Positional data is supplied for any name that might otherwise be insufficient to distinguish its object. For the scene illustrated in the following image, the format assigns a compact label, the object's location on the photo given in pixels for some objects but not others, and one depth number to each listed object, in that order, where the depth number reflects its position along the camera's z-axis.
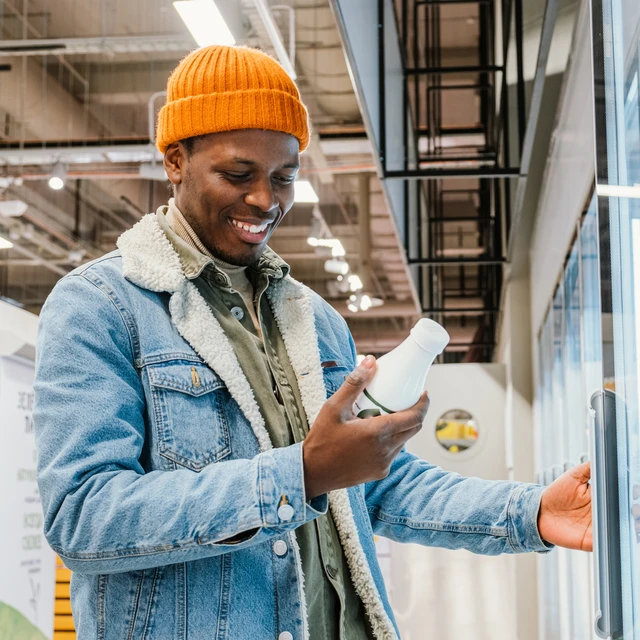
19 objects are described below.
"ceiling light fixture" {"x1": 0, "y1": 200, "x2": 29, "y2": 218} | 8.95
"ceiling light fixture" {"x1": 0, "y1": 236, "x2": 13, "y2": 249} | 11.04
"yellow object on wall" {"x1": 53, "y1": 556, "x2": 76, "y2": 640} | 6.96
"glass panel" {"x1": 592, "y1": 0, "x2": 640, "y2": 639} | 1.24
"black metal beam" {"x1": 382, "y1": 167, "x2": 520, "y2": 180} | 4.29
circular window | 8.17
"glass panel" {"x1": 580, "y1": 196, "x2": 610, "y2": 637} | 3.10
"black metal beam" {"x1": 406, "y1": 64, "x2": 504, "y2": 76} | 4.95
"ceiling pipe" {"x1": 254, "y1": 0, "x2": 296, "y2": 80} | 4.34
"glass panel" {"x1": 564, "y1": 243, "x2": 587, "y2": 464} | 3.72
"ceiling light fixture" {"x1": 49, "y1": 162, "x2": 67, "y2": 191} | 8.63
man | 1.14
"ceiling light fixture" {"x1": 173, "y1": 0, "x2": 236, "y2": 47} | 4.01
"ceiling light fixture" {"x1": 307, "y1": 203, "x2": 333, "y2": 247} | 10.30
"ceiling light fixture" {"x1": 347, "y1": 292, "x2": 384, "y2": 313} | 14.29
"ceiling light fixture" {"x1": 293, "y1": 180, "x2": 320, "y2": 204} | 7.81
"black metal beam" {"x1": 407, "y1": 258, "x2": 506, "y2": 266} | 6.11
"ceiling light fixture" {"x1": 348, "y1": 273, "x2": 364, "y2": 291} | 12.65
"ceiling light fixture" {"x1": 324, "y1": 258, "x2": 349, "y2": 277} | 10.95
